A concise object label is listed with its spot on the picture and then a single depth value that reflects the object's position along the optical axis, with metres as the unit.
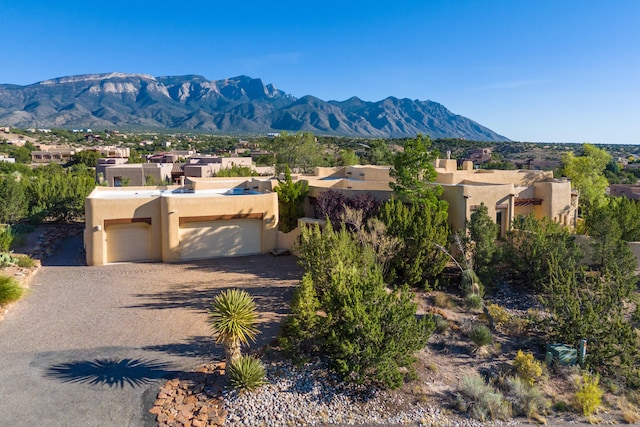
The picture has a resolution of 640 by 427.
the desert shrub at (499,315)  17.72
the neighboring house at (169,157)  80.44
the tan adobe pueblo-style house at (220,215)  22.73
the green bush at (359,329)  12.16
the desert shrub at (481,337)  15.26
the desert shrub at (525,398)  12.28
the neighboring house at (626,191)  43.54
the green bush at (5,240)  22.39
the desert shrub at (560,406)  12.52
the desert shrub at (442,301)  19.09
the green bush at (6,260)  20.17
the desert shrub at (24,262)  20.80
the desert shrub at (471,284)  19.59
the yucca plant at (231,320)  12.09
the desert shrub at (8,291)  16.38
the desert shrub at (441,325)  16.39
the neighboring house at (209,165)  56.00
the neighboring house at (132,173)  52.00
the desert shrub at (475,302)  18.77
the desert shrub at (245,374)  11.83
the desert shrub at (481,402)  11.88
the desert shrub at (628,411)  12.13
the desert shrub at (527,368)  13.69
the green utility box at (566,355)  14.69
